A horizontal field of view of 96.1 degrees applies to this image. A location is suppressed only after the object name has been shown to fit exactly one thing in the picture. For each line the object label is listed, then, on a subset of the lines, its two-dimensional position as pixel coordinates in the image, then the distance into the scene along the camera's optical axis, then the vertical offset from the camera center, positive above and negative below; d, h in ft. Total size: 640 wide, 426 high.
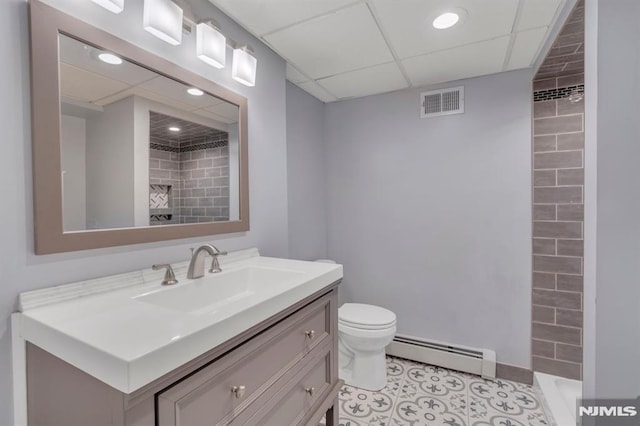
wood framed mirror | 2.82 +0.85
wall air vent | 7.46 +2.82
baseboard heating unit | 6.97 -3.77
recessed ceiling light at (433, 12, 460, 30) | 4.99 +3.35
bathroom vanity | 1.96 -1.20
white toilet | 6.42 -3.03
